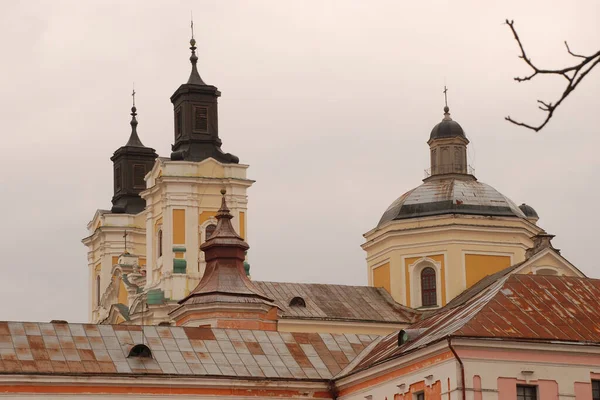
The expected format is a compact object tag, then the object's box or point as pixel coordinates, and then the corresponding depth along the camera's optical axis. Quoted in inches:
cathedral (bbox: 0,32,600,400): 2045.7
